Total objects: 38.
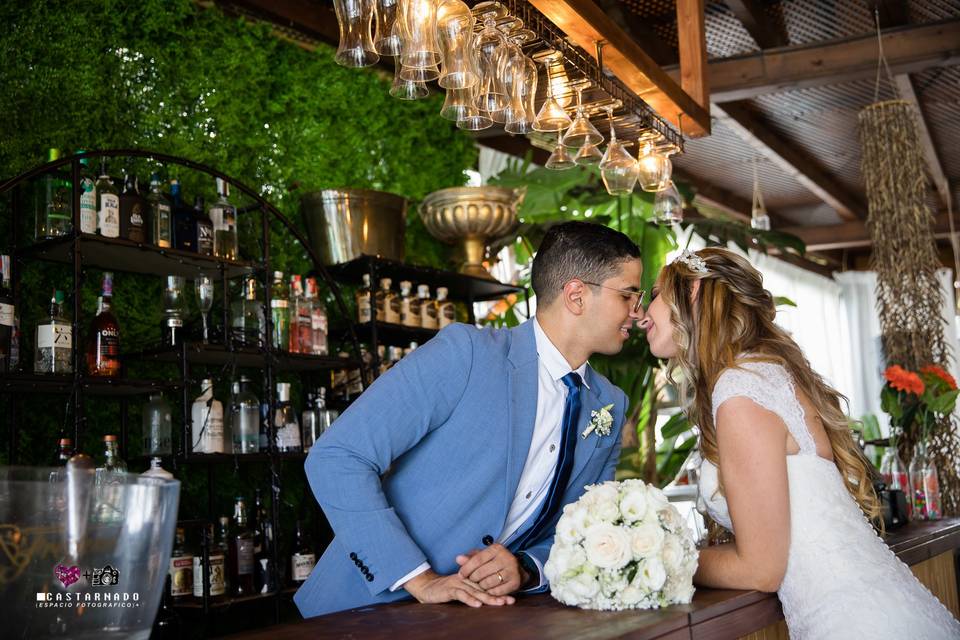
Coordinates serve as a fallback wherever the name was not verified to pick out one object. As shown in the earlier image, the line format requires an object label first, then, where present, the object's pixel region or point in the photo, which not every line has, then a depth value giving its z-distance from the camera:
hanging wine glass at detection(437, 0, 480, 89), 2.21
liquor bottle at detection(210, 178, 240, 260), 3.37
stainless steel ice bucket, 3.88
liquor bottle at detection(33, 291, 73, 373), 2.78
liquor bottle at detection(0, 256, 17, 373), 2.66
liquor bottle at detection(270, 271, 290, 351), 3.52
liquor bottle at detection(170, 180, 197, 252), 3.22
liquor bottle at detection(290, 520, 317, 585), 3.48
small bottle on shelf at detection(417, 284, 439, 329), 4.12
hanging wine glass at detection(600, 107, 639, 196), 3.09
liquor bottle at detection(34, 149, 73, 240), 2.96
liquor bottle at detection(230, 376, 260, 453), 3.34
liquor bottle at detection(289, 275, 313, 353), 3.59
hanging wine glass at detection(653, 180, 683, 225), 3.47
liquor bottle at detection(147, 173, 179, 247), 3.12
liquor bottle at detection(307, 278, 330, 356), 3.66
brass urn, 4.34
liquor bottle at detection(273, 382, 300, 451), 3.44
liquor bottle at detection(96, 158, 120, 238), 2.93
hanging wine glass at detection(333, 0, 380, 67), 2.06
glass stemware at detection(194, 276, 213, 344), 3.29
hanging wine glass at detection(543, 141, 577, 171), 2.98
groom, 1.92
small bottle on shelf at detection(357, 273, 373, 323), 3.94
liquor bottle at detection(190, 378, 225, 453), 3.20
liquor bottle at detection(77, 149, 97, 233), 2.88
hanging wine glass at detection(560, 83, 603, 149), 2.87
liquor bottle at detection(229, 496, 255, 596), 3.21
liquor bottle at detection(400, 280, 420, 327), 4.08
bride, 1.80
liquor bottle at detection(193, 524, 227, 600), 3.07
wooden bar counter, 1.50
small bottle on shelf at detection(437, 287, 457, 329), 4.23
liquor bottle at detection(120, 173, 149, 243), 3.02
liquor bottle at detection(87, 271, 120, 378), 2.95
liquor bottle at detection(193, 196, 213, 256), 3.26
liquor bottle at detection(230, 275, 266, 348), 3.40
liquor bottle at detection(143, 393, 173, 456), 3.21
